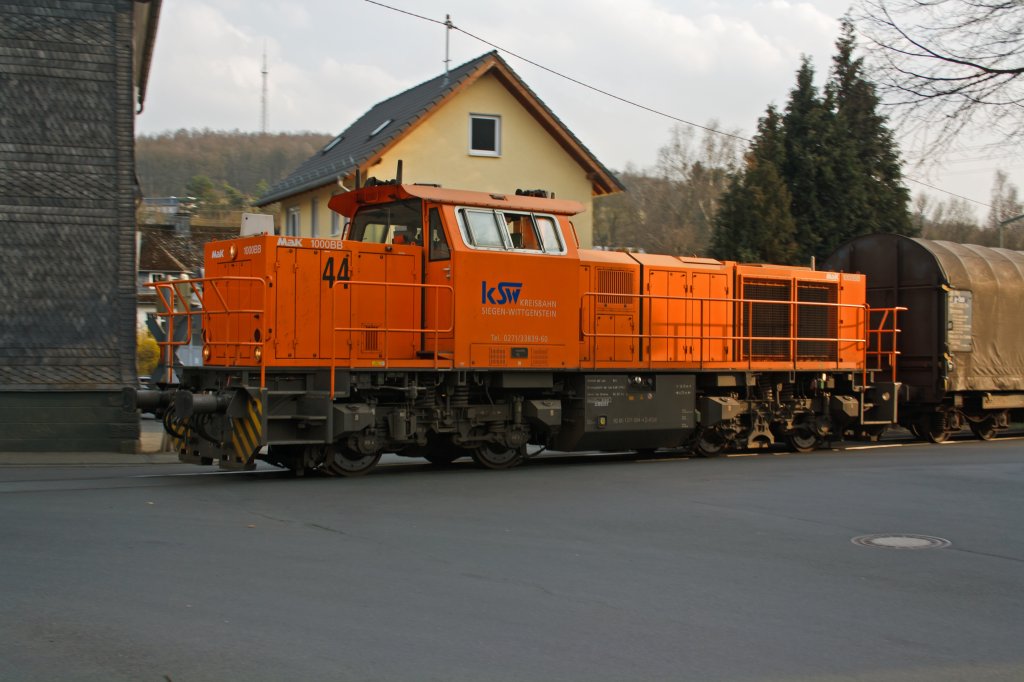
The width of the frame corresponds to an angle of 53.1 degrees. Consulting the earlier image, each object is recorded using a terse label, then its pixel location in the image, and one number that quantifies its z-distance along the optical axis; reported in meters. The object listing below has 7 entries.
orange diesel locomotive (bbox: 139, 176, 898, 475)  12.72
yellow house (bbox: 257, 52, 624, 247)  29.55
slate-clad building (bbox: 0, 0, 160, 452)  16.56
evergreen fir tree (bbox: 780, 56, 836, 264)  31.94
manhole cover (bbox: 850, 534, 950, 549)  8.93
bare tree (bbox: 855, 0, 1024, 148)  14.71
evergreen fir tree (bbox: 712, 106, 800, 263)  29.75
